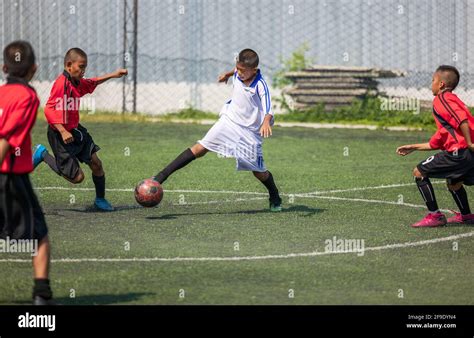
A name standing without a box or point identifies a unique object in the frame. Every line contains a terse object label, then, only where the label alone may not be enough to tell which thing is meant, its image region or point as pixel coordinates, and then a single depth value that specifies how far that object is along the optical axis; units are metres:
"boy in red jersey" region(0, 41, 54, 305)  7.22
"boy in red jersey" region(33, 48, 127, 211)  11.55
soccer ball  11.23
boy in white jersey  11.80
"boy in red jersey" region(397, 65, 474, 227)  10.76
